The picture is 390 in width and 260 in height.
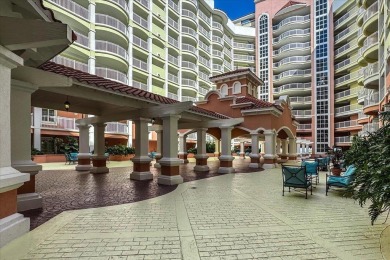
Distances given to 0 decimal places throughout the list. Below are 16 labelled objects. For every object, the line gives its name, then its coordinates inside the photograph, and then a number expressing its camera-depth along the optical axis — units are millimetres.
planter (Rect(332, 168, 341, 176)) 11703
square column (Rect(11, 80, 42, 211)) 5777
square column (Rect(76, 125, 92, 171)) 14578
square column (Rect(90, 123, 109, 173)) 13661
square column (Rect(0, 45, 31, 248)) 3883
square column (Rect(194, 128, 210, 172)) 15477
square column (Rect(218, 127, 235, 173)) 14789
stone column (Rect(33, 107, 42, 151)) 20438
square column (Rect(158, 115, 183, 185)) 10367
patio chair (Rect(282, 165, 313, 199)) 7934
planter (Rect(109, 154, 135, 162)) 22781
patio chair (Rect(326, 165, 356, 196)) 8055
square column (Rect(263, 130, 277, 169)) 17406
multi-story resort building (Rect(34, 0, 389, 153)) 23359
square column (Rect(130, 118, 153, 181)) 11031
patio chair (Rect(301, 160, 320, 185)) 10646
